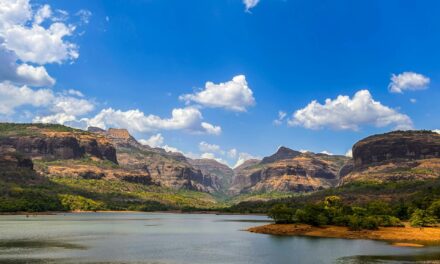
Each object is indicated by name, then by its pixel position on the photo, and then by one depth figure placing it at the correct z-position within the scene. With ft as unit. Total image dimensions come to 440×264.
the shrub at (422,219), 569.64
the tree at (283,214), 611.88
